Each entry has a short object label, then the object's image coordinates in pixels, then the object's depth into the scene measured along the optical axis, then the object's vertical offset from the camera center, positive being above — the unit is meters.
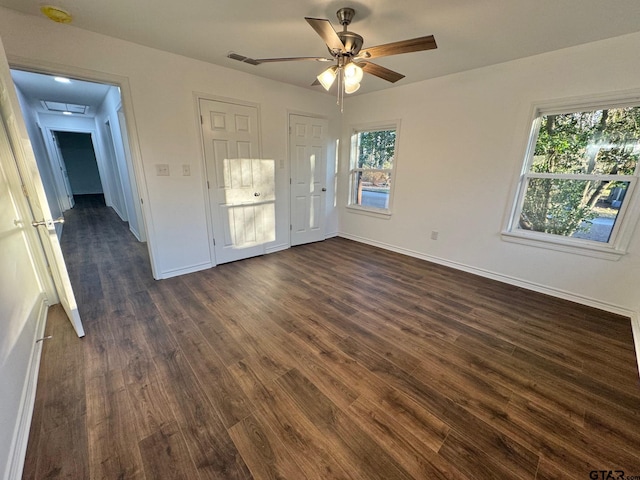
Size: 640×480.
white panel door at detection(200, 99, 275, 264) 3.11 -0.26
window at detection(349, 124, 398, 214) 3.97 -0.05
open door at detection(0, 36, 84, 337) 1.58 -0.14
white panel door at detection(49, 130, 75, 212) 6.86 -0.50
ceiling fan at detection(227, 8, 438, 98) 1.57 +0.73
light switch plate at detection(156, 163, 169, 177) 2.78 -0.11
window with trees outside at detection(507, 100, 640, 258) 2.32 -0.11
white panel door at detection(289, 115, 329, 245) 3.91 -0.20
